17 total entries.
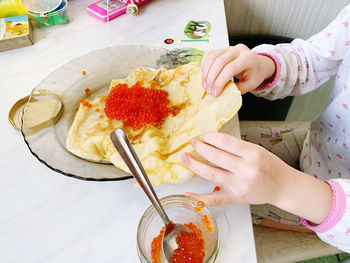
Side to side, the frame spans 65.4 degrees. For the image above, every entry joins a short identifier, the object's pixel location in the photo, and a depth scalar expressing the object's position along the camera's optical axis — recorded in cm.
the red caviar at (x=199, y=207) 50
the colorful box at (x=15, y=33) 87
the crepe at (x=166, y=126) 55
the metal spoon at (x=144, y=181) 49
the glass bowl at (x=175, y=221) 46
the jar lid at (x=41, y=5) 94
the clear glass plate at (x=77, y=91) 56
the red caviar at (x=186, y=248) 46
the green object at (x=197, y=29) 89
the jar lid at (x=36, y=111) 63
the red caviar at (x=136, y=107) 65
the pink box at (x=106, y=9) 97
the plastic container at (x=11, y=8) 94
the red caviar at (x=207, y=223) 49
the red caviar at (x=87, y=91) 75
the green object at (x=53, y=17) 94
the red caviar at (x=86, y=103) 69
